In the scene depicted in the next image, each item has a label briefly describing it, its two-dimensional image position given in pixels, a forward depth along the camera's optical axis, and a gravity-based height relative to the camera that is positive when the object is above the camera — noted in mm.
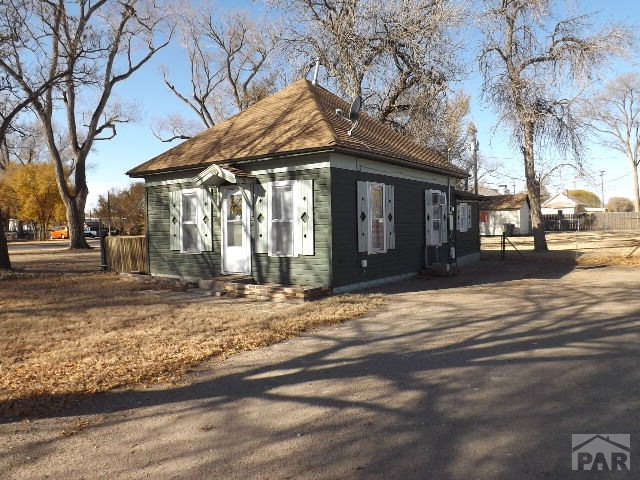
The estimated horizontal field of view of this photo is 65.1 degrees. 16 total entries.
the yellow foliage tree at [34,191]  50844 +5385
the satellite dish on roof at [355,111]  11375 +2822
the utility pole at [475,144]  32975 +5764
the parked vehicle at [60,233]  56625 +995
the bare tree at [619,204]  107831 +5155
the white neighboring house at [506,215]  48938 +1478
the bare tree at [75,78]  17359 +6855
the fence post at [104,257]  16203 -520
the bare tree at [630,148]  56781 +9086
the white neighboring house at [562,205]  79438 +3837
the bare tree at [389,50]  21594 +8283
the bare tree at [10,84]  15047 +5414
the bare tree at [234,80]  35031 +11663
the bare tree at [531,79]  21312 +6601
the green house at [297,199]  10719 +887
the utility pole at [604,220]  49119 +676
